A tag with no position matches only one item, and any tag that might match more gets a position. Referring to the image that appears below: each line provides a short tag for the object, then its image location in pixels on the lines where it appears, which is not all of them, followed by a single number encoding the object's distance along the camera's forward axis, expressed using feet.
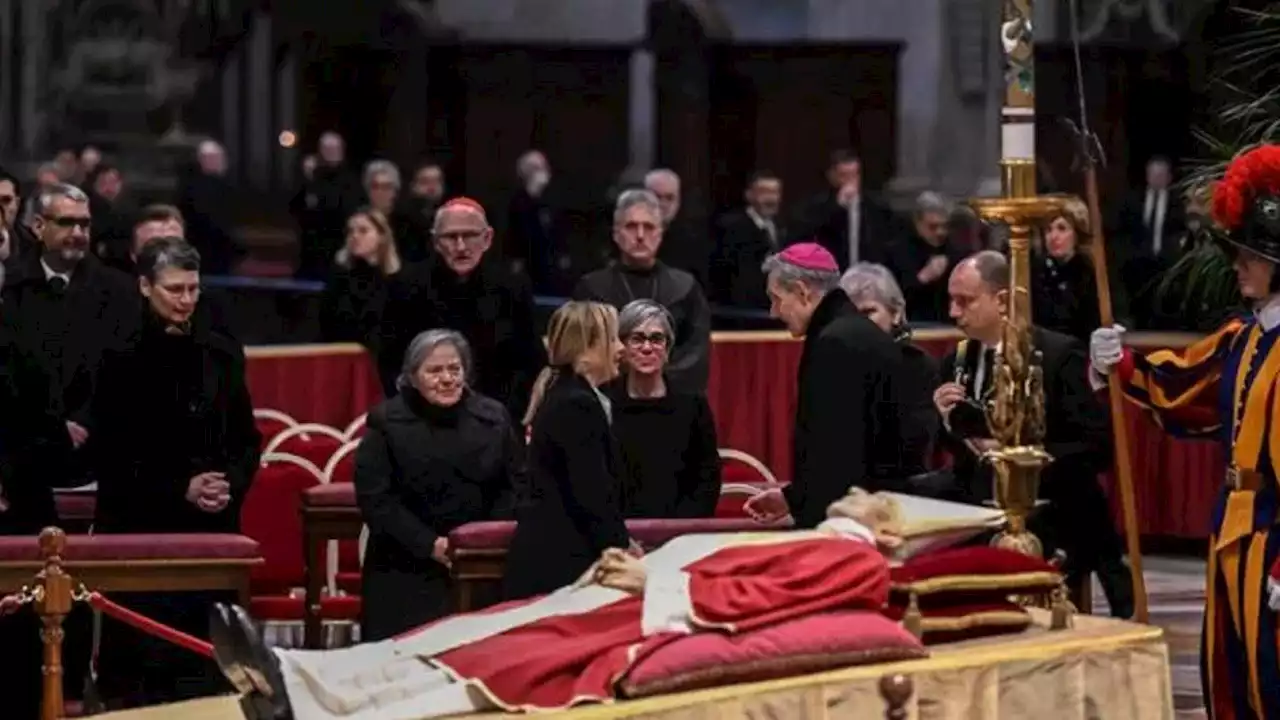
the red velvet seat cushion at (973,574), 49.49
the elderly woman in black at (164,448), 62.75
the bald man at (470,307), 74.90
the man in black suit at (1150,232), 124.47
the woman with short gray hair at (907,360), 58.70
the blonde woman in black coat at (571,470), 57.16
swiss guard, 52.37
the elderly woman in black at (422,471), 65.36
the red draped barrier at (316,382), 89.66
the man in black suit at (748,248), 117.60
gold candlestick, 51.26
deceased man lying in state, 45.37
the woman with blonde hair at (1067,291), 82.53
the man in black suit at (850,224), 120.26
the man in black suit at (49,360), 63.31
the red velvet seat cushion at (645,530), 62.85
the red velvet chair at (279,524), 72.84
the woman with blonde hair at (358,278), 90.30
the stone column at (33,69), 158.81
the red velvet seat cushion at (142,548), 59.16
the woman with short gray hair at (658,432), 64.39
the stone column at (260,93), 161.89
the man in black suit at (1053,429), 62.80
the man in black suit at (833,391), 57.00
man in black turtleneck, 75.61
